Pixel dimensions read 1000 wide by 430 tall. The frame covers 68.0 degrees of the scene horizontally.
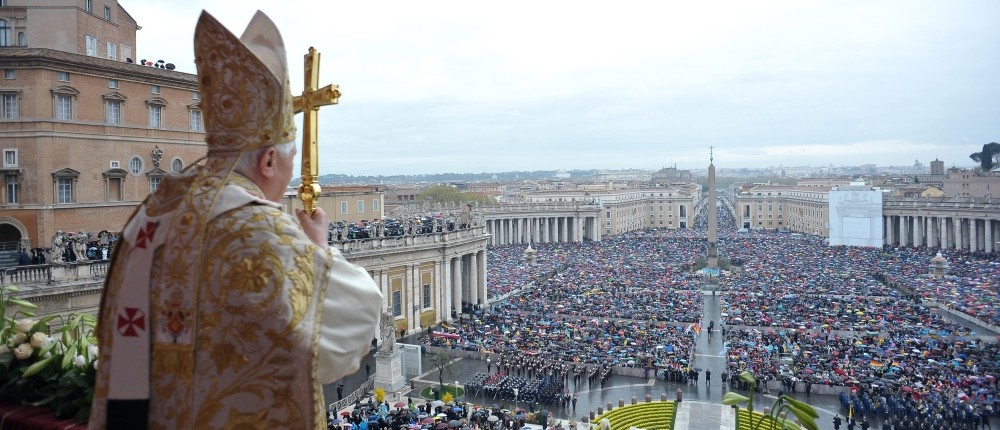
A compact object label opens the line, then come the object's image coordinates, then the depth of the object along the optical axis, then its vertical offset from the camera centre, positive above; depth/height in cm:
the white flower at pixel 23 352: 517 -107
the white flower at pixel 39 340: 525 -101
